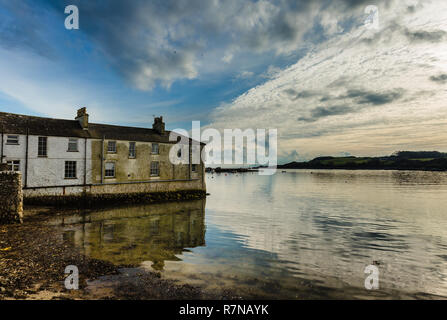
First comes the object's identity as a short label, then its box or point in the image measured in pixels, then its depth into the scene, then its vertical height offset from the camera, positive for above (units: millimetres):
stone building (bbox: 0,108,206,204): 25922 +1028
